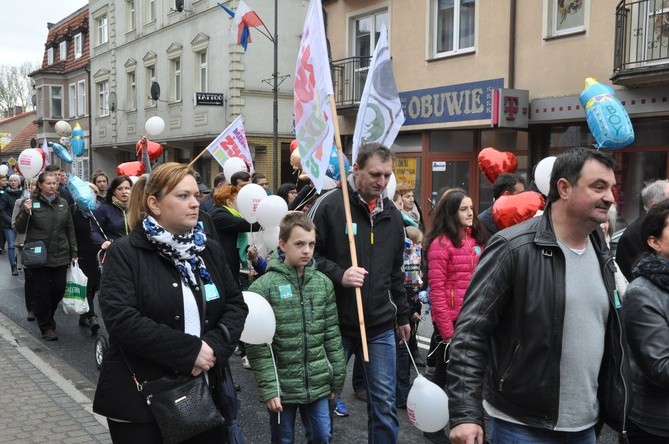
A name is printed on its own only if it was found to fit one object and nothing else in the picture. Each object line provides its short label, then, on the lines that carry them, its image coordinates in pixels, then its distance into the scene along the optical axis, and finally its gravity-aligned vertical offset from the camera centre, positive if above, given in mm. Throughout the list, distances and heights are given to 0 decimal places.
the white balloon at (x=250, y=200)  6348 -326
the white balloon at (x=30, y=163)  9914 -12
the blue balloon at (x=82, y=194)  7738 -348
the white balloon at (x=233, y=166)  8766 -23
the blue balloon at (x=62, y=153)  14977 +219
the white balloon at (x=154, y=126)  11938 +648
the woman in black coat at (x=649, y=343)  2887 -731
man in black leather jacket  2566 -606
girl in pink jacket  5043 -677
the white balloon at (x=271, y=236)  5931 -621
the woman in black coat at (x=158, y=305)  2855 -599
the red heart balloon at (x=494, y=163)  8328 +43
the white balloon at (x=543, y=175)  5965 -68
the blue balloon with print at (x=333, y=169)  7541 -43
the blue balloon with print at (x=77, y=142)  19641 +586
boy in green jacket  3768 -1001
